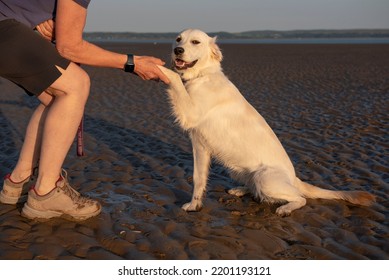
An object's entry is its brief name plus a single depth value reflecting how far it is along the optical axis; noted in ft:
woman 10.34
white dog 13.24
